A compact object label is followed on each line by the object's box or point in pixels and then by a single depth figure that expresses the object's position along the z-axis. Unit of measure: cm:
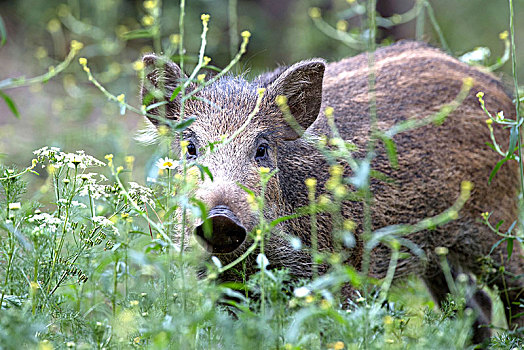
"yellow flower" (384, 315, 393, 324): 600
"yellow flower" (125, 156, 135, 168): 662
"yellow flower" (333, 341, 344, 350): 570
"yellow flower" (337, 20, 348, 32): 1367
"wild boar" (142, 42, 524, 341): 950
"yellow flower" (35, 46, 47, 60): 1600
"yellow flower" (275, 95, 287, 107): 802
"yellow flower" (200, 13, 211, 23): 717
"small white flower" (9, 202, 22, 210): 642
